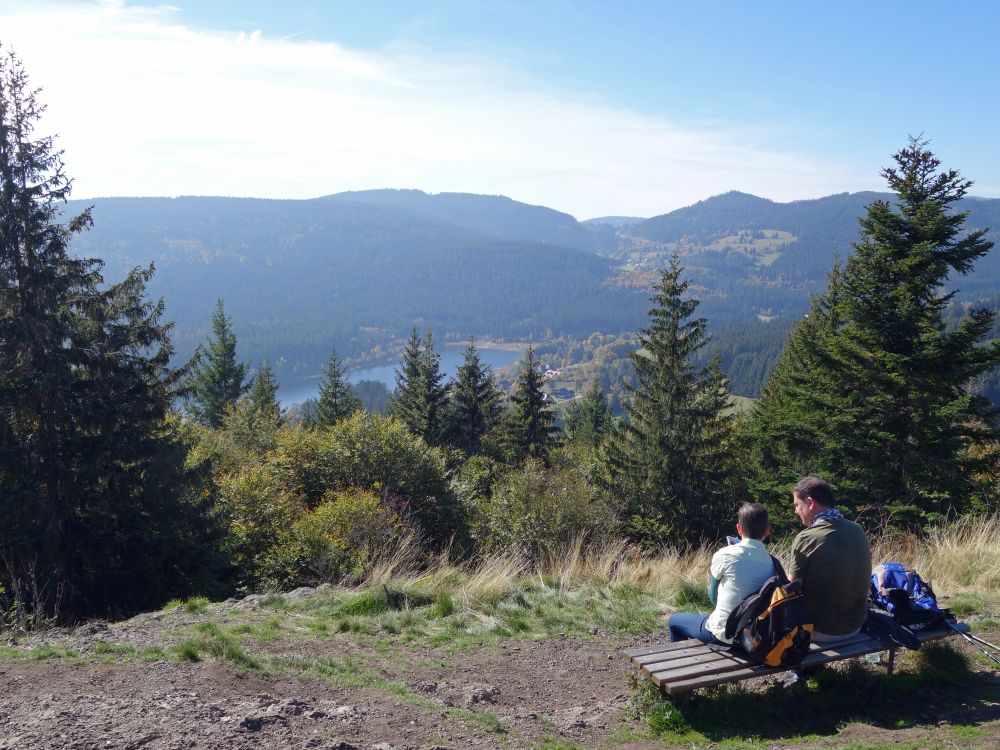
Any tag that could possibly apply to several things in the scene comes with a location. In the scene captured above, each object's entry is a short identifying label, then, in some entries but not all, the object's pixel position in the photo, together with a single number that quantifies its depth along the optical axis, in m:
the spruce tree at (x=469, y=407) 34.81
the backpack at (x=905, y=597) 4.77
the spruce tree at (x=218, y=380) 41.62
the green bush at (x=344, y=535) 10.06
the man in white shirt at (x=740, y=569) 4.53
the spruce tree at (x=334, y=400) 40.12
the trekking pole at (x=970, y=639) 4.67
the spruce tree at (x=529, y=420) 32.25
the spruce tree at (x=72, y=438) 10.45
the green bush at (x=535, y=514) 17.19
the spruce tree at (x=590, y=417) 51.06
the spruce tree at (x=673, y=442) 22.48
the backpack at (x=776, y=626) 4.25
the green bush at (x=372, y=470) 16.44
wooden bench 4.18
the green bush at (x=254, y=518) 11.45
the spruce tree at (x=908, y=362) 12.70
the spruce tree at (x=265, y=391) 41.05
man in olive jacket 4.47
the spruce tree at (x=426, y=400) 34.06
